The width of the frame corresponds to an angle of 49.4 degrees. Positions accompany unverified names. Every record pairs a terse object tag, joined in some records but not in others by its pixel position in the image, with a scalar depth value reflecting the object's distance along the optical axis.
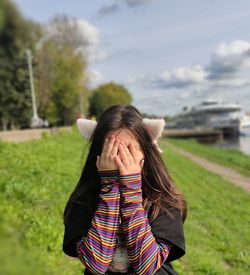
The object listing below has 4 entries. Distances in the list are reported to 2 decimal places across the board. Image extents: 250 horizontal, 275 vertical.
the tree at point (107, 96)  51.63
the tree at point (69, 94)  23.96
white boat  46.01
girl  1.17
